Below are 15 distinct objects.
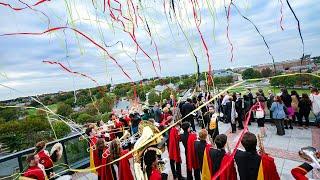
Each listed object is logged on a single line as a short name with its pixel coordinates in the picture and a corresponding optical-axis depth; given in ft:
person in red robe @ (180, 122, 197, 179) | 22.33
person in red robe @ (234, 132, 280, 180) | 13.52
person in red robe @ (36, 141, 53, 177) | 20.10
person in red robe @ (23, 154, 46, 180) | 16.87
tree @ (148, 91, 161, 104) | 93.79
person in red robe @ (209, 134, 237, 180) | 15.65
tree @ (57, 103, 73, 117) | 173.47
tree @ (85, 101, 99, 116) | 206.66
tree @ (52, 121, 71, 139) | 171.12
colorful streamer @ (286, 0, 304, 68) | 9.04
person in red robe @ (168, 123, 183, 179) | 23.90
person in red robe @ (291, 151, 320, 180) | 10.98
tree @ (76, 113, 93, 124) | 192.54
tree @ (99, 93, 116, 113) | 145.57
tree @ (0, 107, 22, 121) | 210.79
